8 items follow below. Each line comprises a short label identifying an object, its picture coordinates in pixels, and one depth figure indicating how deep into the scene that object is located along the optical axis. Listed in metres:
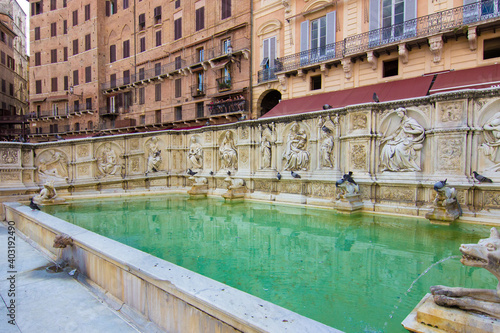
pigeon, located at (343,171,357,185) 7.96
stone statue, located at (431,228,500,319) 2.24
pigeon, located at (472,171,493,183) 6.48
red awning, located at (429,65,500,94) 11.27
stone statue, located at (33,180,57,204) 8.82
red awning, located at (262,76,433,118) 13.34
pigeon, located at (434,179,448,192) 6.43
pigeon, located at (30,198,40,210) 6.79
